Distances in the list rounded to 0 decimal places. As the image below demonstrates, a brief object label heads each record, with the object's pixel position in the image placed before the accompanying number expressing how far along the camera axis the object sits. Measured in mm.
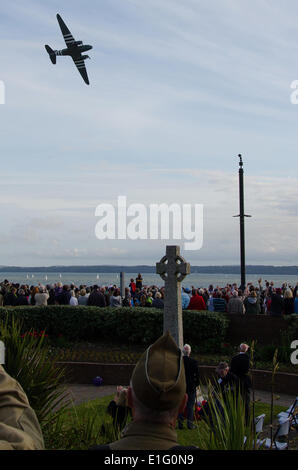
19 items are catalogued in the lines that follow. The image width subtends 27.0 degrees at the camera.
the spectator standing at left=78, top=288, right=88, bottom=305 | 20172
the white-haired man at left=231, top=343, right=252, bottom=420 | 8789
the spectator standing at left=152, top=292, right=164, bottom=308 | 18812
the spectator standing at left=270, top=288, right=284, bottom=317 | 17141
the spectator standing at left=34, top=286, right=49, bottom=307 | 19797
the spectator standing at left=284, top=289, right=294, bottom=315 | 17734
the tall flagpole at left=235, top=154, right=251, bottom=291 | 22484
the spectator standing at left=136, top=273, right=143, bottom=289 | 27353
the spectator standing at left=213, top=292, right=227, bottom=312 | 18953
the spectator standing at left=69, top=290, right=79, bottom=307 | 19828
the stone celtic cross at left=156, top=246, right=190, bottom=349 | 13211
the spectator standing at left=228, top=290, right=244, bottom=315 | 17984
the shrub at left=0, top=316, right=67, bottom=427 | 5941
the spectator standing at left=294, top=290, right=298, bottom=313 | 17641
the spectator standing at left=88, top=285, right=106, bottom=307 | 19734
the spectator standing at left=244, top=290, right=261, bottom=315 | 17953
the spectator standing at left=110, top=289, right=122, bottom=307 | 19525
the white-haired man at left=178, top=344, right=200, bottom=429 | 9934
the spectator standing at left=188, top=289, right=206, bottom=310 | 18672
